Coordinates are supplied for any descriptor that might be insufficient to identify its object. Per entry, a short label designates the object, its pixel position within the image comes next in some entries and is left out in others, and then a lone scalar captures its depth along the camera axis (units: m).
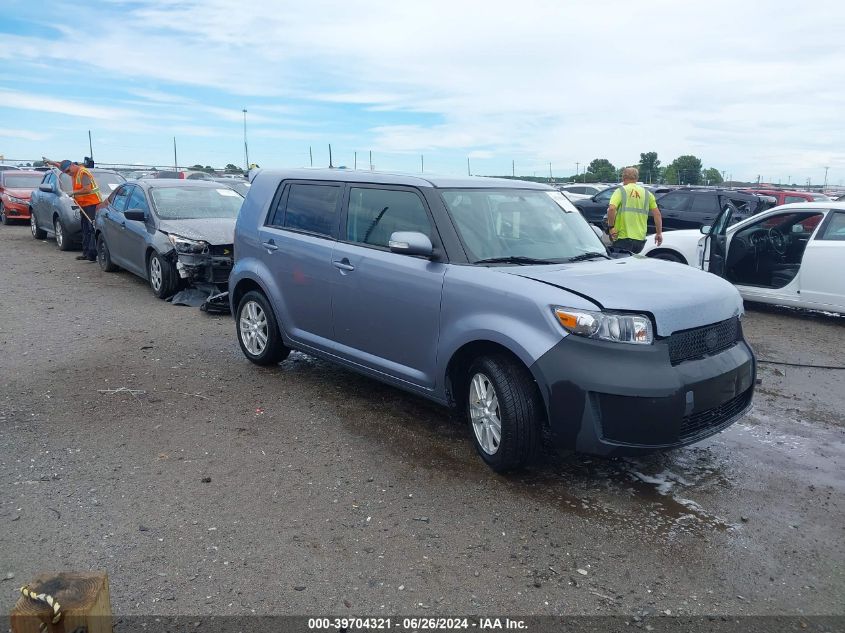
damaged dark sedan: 9.29
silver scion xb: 3.84
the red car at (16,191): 20.22
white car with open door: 8.53
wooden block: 1.94
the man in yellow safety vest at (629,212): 9.48
